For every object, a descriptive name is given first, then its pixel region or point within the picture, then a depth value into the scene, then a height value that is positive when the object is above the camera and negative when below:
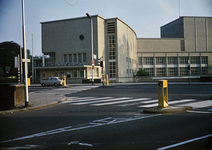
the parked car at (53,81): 33.56 -0.78
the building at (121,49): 49.34 +7.91
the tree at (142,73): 54.19 +0.58
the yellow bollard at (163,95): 8.84 -0.90
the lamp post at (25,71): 10.37 +0.30
